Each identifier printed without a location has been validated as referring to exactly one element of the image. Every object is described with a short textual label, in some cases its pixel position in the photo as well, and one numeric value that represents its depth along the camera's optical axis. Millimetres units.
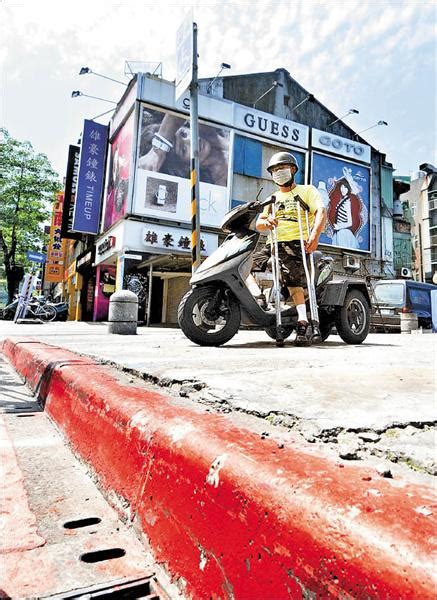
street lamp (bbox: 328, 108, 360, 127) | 19750
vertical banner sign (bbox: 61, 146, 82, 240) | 17734
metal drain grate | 728
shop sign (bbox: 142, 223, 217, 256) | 14617
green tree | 22812
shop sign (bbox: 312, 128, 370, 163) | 19375
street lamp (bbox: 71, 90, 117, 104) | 16281
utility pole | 7660
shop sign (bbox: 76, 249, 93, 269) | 18078
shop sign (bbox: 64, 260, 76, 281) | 21662
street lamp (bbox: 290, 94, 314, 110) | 19456
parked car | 11172
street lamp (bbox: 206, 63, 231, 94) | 16494
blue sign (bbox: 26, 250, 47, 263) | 16516
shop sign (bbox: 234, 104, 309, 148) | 17109
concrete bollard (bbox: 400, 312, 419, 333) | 10367
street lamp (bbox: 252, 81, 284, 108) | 18266
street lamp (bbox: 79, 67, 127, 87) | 15391
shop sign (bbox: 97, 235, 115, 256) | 15074
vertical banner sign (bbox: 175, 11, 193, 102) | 8125
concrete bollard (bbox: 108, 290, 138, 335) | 6785
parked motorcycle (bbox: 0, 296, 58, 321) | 14239
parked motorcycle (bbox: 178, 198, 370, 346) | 3859
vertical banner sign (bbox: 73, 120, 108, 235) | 16875
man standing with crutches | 4051
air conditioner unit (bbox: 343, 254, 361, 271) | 19328
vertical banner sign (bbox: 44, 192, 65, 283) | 24906
